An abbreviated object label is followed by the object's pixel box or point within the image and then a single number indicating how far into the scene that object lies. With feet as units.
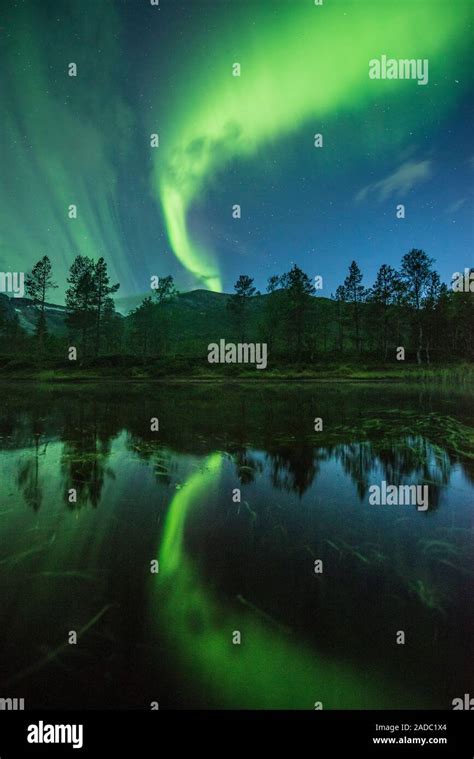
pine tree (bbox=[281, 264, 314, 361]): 177.06
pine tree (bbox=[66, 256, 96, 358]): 167.84
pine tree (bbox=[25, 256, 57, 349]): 158.61
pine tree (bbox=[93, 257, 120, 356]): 170.50
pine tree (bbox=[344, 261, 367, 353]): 201.16
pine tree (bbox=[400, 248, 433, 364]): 155.02
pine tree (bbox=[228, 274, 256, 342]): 169.37
